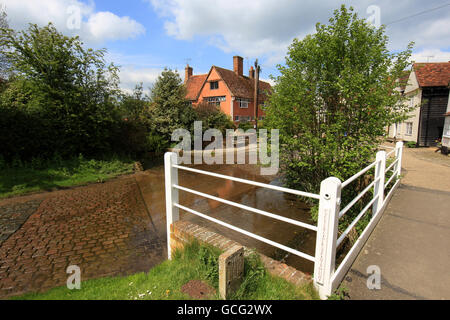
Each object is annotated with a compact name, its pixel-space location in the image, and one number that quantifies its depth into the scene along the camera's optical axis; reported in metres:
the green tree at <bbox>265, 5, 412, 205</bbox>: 5.34
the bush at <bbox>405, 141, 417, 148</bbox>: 17.52
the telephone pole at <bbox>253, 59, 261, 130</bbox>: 22.55
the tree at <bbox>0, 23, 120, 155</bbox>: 9.31
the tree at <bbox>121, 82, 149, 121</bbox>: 13.43
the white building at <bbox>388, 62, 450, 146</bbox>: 16.62
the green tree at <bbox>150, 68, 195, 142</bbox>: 15.92
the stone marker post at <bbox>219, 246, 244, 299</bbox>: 2.17
